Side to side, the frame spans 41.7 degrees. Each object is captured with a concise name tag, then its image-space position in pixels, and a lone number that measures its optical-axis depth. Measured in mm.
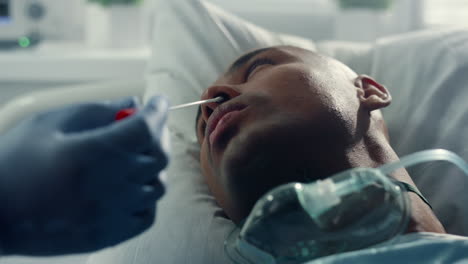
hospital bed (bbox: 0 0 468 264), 894
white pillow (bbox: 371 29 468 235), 955
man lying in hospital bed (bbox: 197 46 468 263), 670
